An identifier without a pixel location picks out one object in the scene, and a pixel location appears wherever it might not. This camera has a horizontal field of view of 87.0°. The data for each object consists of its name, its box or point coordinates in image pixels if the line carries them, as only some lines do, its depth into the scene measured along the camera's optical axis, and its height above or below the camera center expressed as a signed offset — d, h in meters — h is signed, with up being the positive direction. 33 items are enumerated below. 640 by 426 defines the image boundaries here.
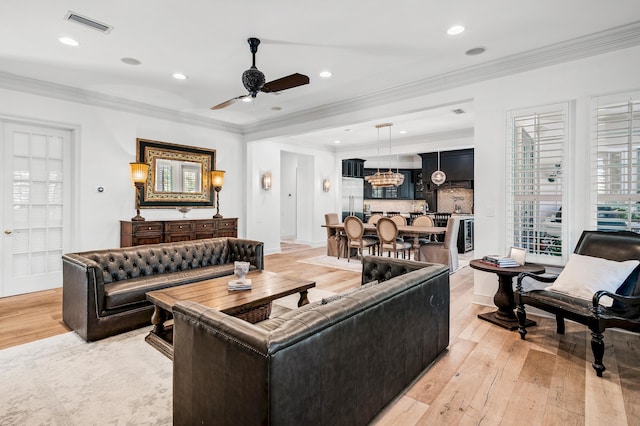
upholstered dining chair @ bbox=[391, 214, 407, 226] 7.47 -0.21
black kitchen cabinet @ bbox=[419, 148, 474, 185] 9.94 +1.44
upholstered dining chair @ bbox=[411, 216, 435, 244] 7.14 -0.24
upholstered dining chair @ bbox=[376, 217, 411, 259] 6.16 -0.49
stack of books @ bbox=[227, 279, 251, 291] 3.05 -0.69
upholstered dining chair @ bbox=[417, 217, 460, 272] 5.98 -0.72
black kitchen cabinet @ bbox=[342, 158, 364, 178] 10.88 +1.42
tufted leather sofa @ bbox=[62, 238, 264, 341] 3.04 -0.73
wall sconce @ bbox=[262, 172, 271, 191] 7.84 +0.66
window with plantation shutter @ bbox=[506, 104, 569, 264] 3.60 +0.34
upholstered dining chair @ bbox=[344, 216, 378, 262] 6.76 -0.53
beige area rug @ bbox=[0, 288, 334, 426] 2.00 -1.22
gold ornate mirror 5.84 +0.64
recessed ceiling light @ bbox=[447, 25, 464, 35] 3.18 +1.74
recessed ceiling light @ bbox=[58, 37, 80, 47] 3.41 +1.72
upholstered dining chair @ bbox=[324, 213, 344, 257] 7.47 -0.66
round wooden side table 3.28 -0.87
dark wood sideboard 5.25 -0.36
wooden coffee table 2.71 -0.75
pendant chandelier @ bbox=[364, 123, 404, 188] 8.19 +0.76
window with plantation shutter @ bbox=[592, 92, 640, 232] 3.22 +0.51
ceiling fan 3.39 +1.32
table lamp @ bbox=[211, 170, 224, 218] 6.41 +0.56
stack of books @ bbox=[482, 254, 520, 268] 3.37 -0.51
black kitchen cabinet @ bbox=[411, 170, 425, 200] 12.31 +0.94
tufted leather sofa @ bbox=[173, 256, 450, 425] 1.35 -0.70
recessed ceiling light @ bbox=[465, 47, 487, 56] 3.60 +1.74
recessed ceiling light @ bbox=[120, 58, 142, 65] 3.94 +1.75
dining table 6.18 -0.38
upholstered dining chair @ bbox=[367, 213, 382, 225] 8.20 -0.21
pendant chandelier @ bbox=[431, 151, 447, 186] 9.64 +0.96
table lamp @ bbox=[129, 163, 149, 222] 5.44 +0.54
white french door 4.55 +0.03
